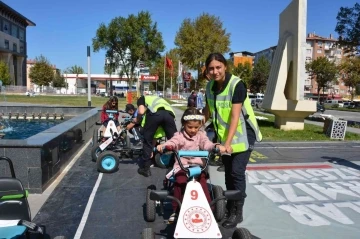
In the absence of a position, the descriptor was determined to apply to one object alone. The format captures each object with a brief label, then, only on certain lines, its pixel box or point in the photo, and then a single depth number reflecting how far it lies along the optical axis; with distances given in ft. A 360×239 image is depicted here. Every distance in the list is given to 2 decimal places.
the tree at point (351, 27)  82.64
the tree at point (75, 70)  351.07
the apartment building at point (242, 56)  353.49
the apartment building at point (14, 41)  200.03
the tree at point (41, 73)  237.45
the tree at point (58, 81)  277.23
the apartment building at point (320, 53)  299.79
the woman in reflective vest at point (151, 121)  19.95
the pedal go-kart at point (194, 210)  9.68
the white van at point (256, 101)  131.05
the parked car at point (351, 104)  165.26
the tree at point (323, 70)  191.01
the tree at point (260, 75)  185.16
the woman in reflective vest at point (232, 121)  12.15
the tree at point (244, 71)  183.11
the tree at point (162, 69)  174.29
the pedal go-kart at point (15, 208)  9.67
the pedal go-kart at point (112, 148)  20.79
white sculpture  41.60
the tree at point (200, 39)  101.60
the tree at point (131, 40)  161.68
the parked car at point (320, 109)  103.89
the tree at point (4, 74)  178.74
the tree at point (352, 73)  138.21
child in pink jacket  11.71
